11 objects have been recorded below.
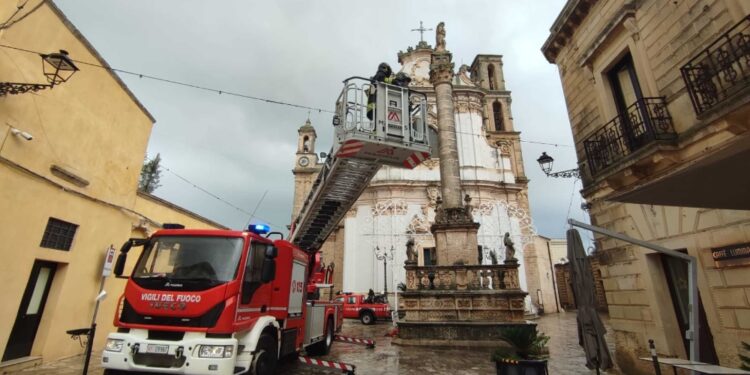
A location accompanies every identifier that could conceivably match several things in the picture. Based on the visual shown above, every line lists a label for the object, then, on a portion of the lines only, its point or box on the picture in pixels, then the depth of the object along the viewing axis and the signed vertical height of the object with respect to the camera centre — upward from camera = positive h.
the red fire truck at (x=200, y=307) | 4.78 -0.06
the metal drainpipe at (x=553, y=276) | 26.45 +2.10
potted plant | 5.55 -0.85
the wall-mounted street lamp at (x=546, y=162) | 11.39 +4.46
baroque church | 24.59 +7.37
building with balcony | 4.63 +2.43
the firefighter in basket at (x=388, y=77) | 7.82 +4.90
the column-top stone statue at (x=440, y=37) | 18.09 +13.42
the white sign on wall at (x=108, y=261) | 8.93 +1.05
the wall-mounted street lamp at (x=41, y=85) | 6.09 +3.90
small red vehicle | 19.77 -0.30
